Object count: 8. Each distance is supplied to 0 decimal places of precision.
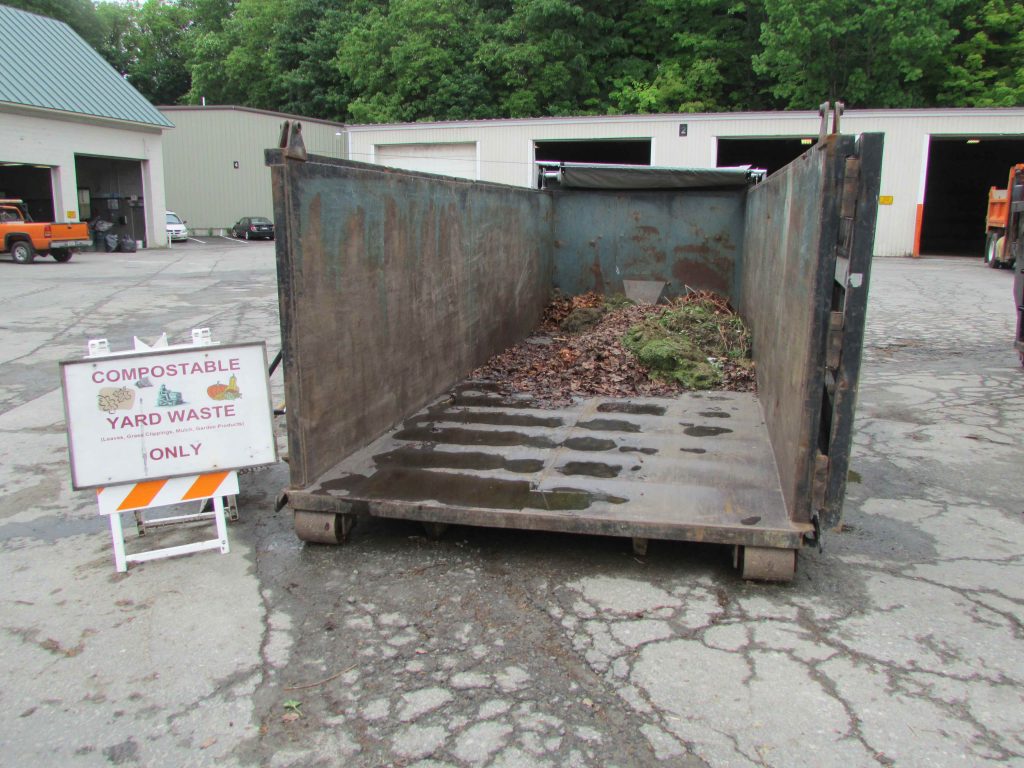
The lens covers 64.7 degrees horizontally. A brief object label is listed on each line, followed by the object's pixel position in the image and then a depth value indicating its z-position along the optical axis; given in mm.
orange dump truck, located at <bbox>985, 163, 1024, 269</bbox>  20391
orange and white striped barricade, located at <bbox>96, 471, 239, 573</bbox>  4113
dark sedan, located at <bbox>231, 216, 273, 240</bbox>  37188
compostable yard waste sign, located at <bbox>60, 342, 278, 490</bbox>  4078
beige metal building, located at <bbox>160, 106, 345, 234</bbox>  37469
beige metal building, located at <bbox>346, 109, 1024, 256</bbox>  26094
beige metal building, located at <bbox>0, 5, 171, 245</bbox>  26953
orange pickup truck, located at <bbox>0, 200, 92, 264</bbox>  23500
